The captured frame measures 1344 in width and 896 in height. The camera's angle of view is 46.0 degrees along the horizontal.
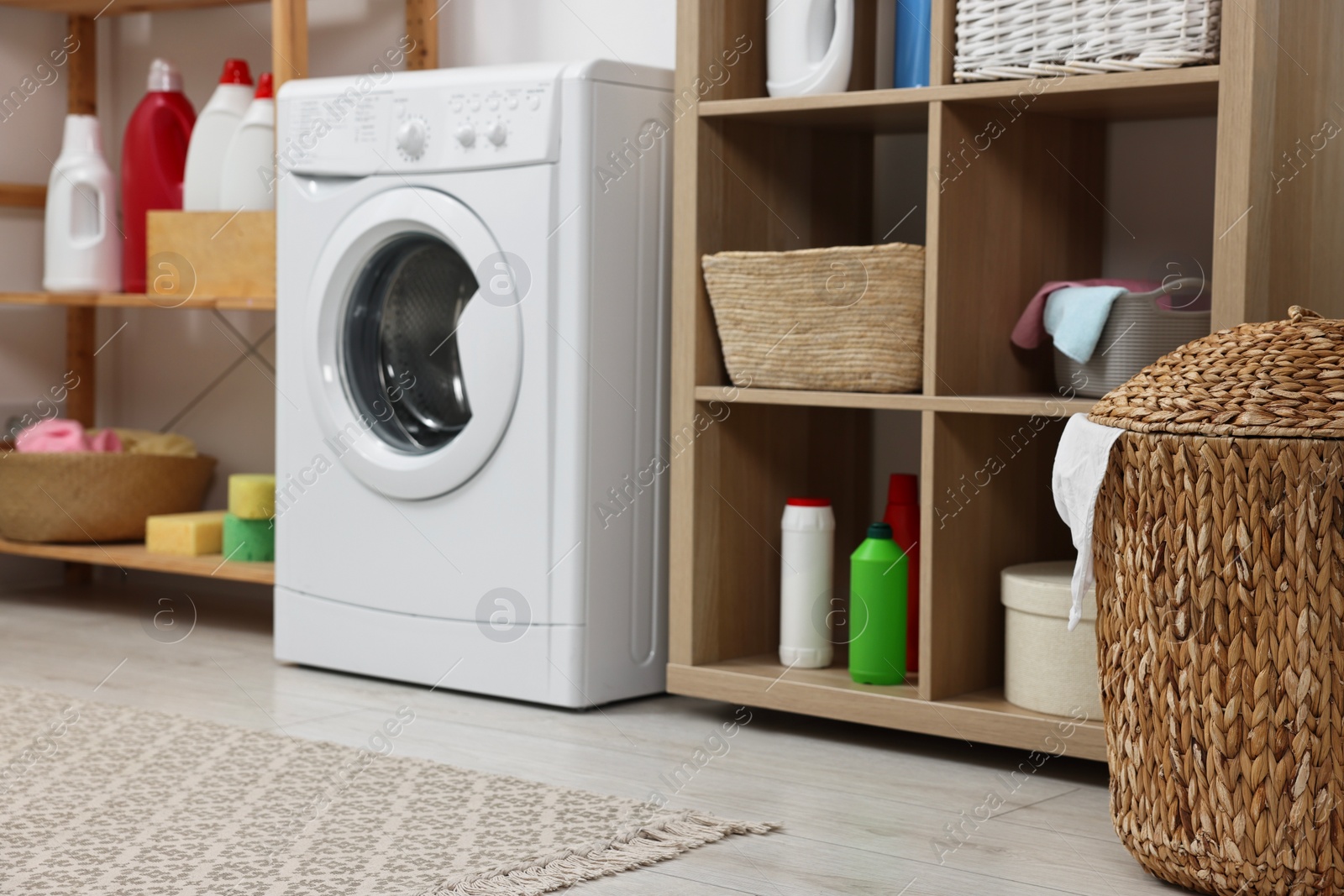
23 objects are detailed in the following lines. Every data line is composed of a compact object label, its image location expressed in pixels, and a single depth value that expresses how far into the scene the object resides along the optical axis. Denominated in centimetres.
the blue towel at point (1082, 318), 179
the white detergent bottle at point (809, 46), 201
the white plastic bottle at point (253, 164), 263
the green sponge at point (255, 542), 268
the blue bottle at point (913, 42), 197
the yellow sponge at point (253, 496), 265
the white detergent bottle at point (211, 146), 272
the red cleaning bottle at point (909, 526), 209
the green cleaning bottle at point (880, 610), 198
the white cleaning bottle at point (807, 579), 208
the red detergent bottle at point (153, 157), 291
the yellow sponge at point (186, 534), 277
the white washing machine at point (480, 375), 212
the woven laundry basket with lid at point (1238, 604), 130
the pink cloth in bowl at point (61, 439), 294
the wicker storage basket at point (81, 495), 286
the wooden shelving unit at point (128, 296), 258
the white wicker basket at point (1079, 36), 168
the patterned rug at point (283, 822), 141
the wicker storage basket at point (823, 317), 191
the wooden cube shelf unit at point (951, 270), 173
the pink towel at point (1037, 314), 189
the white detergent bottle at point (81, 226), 293
